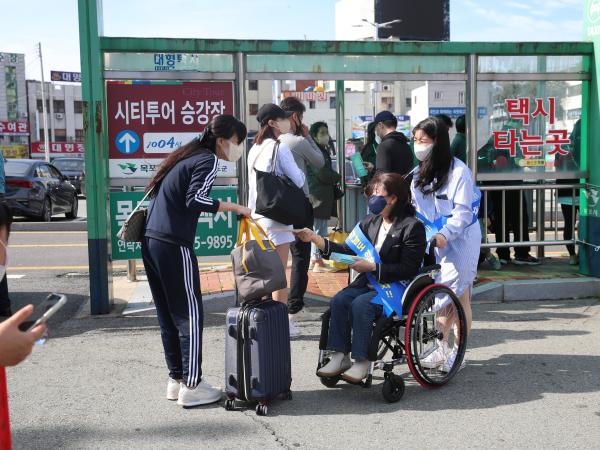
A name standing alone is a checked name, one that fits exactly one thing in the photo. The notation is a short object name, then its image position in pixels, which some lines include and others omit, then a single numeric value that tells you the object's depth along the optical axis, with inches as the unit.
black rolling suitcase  179.3
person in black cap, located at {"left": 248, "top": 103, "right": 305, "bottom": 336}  227.0
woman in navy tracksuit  178.5
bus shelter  277.0
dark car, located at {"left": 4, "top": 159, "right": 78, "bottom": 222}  633.6
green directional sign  281.7
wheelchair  183.9
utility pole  1932.9
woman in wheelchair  185.6
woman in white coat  202.4
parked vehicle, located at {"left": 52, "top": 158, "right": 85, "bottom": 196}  1033.3
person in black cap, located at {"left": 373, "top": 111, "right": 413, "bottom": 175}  270.5
